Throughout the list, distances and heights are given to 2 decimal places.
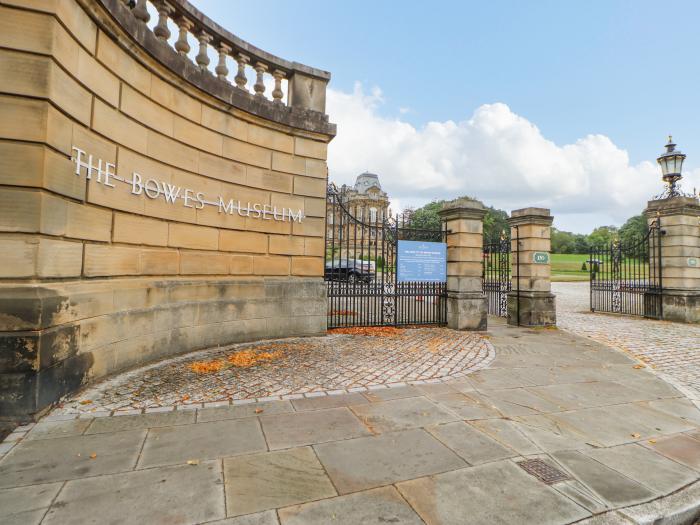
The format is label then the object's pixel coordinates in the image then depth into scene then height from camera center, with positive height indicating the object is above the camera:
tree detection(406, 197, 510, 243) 64.31 +11.21
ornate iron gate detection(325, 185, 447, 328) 9.16 -0.19
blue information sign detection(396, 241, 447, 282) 9.57 +0.43
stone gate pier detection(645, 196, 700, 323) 11.68 +0.75
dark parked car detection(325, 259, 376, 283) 8.76 +0.17
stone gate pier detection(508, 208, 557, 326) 10.74 +0.28
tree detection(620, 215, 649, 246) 67.46 +11.55
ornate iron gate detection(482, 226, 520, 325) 12.53 +0.20
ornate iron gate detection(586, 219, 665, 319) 12.54 +0.06
